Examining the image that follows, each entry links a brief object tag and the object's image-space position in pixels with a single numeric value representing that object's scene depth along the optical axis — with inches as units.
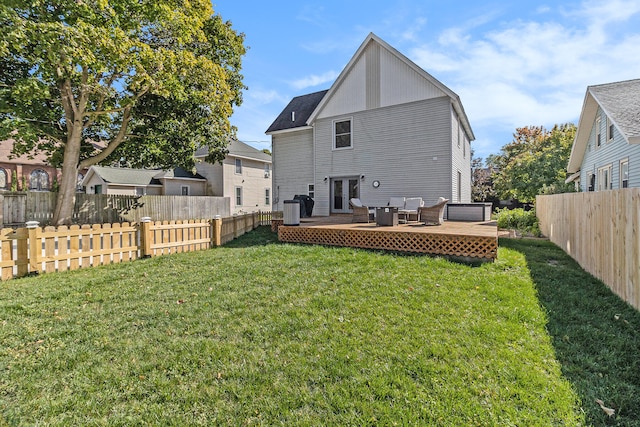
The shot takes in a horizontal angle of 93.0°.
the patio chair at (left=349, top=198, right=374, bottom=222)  394.6
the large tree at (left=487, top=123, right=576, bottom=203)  862.8
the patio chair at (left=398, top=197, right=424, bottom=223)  411.8
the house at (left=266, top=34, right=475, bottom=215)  485.7
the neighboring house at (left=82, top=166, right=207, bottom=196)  903.7
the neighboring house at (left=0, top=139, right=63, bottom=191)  1042.1
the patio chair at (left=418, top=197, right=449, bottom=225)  353.2
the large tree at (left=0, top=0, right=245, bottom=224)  290.2
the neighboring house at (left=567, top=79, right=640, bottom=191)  395.2
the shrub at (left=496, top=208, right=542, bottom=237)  522.3
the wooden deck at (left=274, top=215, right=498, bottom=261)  255.9
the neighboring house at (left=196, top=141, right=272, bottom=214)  949.2
